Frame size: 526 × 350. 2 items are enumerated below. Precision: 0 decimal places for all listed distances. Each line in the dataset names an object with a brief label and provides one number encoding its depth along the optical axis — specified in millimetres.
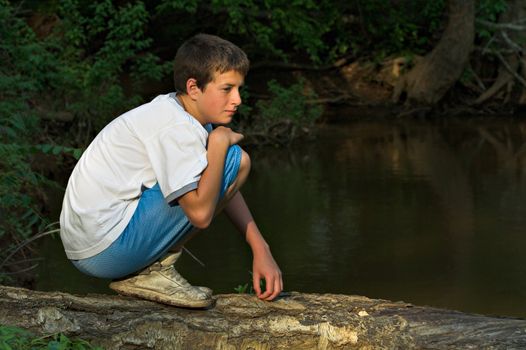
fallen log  4594
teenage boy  4472
